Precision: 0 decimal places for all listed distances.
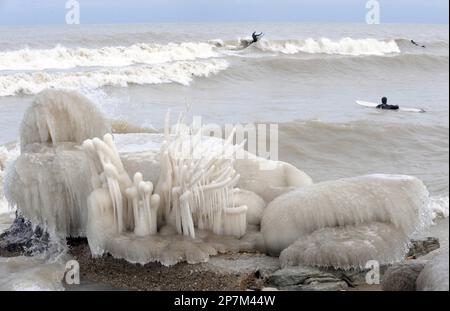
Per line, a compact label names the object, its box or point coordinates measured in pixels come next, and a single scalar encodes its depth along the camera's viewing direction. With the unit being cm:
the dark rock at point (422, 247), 526
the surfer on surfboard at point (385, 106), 1684
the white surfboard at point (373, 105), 1658
